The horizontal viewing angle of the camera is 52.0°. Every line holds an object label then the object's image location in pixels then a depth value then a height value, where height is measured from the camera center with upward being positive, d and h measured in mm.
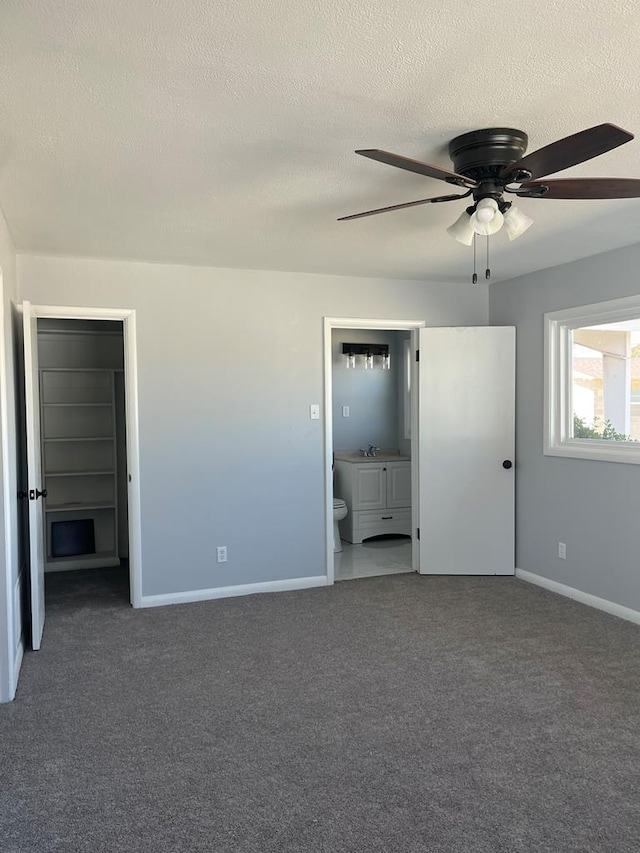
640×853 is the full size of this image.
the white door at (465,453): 5176 -355
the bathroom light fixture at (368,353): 6793 +587
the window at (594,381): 4250 +173
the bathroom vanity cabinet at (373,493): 6324 -825
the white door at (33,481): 3662 -385
